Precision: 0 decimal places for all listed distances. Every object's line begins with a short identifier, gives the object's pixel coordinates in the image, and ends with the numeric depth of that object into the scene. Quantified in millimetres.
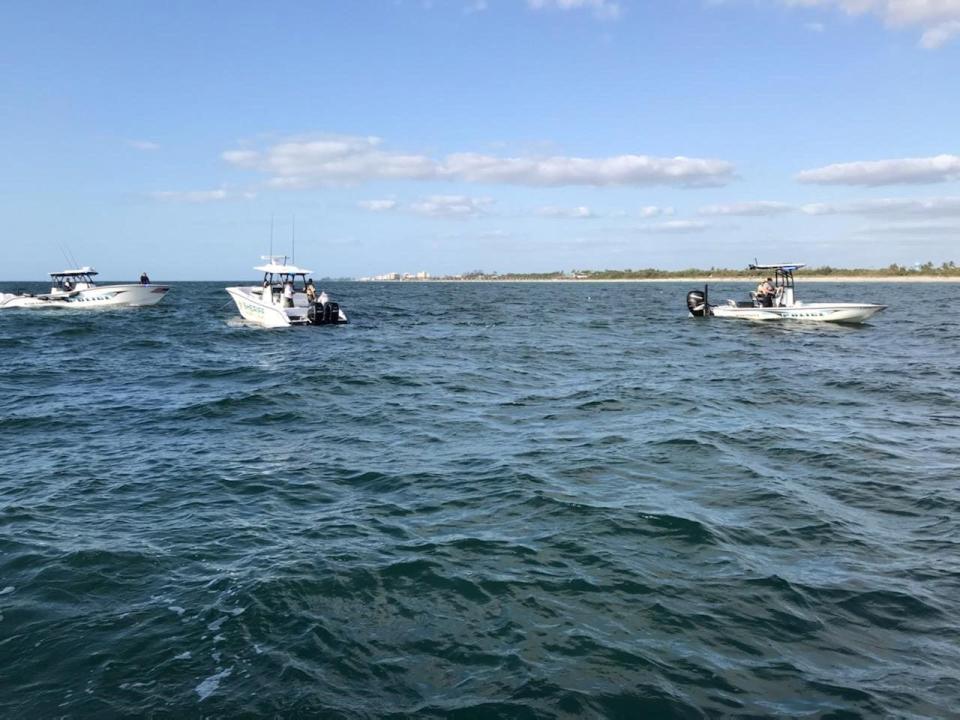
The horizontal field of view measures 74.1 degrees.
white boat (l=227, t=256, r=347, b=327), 37125
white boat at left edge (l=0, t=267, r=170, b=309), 49688
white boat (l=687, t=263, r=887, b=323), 36375
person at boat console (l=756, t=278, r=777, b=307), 38969
